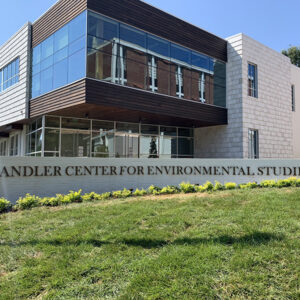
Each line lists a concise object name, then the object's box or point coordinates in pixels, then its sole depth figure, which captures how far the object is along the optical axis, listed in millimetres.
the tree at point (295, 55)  40750
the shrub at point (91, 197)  8834
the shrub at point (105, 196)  9102
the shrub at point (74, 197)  8691
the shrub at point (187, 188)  9945
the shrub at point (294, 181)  10776
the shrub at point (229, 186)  10612
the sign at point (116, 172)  9766
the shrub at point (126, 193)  9514
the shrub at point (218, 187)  10359
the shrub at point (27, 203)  7922
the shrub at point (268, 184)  10941
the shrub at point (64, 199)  8461
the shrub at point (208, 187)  10180
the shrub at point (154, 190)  9883
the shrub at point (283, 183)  10759
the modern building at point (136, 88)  14008
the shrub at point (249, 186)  10672
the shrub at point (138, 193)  9789
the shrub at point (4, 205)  7688
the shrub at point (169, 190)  9901
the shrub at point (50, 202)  8250
